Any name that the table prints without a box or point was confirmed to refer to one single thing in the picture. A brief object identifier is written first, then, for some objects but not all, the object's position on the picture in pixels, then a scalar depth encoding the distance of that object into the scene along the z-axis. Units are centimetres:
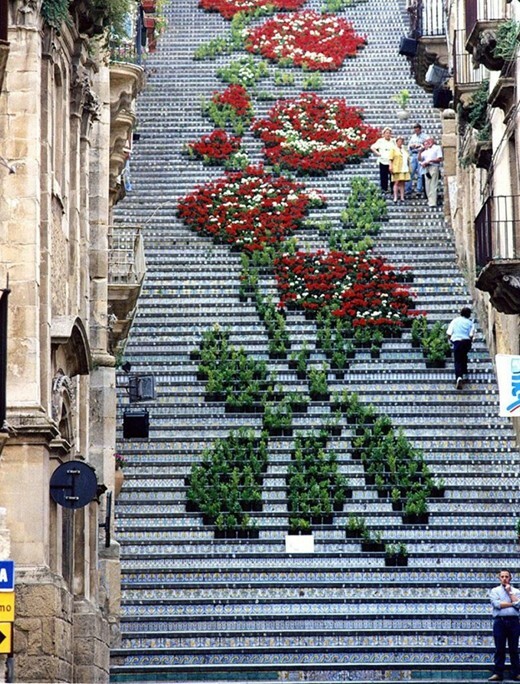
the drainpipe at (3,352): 2083
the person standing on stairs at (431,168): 4406
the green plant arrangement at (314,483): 3250
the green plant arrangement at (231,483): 3231
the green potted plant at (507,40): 3206
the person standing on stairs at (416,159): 4466
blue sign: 1936
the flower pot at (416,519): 3247
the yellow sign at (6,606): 1908
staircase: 2869
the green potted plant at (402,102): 4794
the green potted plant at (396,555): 3127
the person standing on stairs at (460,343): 3644
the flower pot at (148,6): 5469
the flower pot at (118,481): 3216
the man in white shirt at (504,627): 2734
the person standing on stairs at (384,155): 4397
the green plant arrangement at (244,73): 4978
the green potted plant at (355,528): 3192
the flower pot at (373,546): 3166
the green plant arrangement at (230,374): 3569
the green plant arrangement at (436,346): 3706
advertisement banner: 2864
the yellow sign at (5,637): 1886
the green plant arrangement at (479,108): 3703
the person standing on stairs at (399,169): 4347
